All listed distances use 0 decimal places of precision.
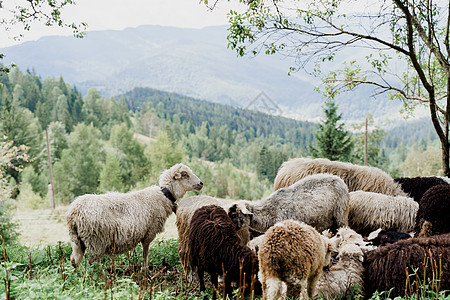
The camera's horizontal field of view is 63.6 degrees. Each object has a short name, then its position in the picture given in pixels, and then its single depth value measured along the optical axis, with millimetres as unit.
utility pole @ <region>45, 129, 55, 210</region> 32744
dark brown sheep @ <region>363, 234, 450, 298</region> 4043
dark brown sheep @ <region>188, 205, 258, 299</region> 4488
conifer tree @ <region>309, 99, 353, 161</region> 34575
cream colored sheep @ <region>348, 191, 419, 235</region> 6820
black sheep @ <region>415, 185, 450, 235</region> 5797
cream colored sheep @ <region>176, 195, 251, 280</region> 5488
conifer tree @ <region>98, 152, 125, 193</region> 56844
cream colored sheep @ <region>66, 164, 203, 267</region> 5438
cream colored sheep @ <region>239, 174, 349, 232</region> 5871
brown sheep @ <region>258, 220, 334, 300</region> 3793
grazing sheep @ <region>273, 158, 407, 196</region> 8117
